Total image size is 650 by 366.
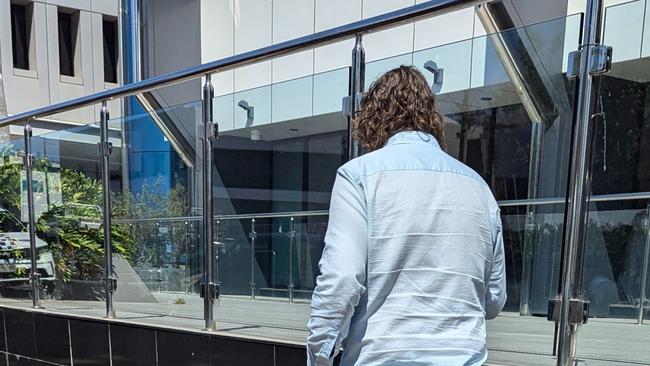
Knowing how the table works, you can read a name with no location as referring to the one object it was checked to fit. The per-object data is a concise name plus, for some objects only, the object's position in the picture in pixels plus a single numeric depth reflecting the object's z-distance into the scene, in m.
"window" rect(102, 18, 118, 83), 19.36
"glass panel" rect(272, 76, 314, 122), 3.55
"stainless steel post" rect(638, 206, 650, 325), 2.78
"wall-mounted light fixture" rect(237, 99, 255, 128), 3.84
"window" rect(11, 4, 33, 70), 17.28
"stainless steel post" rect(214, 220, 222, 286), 3.24
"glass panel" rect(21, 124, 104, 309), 4.02
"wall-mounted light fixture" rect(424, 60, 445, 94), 2.78
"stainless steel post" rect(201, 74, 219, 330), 3.21
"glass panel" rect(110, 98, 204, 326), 3.52
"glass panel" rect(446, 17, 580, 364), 2.30
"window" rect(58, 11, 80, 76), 18.38
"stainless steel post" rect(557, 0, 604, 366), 1.97
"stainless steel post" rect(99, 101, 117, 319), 3.88
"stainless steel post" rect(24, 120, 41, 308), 4.51
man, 1.29
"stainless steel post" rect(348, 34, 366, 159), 2.64
